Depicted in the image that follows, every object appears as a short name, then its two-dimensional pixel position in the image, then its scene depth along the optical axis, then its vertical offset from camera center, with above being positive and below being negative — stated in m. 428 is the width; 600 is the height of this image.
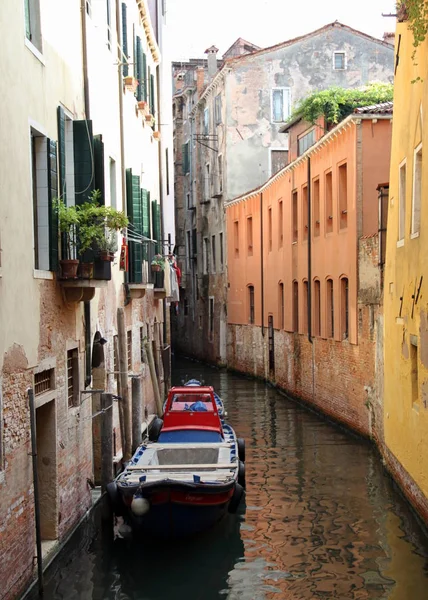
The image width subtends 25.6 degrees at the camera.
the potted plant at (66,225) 10.39 +0.64
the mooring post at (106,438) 12.12 -2.02
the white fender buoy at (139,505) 10.58 -2.51
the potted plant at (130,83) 16.40 +3.50
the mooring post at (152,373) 19.02 -1.87
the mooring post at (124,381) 13.83 -1.49
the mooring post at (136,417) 15.29 -2.21
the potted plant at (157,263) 18.92 +0.37
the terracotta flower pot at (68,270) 10.42 +0.14
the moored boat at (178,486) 10.65 -2.43
